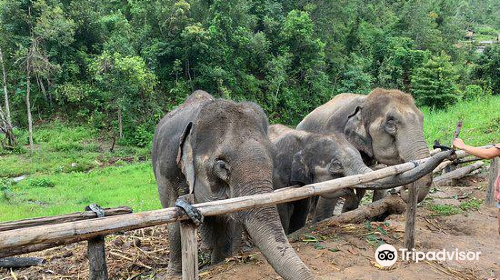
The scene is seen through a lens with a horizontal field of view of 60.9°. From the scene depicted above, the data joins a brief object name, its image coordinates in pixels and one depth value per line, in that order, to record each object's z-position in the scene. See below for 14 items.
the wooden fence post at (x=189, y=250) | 2.71
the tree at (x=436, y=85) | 20.91
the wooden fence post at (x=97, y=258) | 3.16
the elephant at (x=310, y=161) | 4.80
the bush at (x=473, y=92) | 22.25
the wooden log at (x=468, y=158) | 7.66
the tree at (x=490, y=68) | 23.58
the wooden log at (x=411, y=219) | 4.62
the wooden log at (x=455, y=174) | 8.58
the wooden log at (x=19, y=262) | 5.11
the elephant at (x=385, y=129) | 5.44
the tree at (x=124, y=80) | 19.95
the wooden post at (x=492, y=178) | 6.75
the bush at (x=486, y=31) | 59.58
